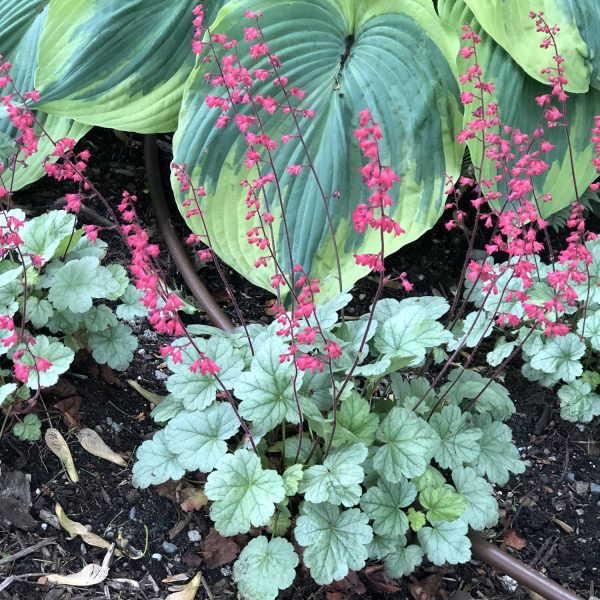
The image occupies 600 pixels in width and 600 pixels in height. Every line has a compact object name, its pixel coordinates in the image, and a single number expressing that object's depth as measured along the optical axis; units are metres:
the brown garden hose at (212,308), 1.49
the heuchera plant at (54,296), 1.41
